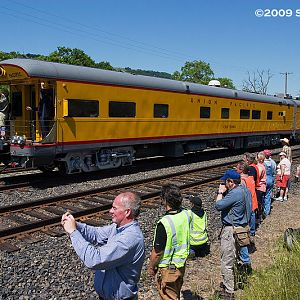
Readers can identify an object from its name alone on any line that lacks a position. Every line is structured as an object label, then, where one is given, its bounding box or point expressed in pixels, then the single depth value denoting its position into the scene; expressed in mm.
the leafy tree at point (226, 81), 80250
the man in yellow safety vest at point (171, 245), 3914
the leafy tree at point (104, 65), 61438
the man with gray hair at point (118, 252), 2891
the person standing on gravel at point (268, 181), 9234
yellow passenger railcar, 11328
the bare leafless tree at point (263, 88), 74000
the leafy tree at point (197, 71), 78125
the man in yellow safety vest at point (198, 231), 6496
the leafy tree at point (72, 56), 52169
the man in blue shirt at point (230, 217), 5145
